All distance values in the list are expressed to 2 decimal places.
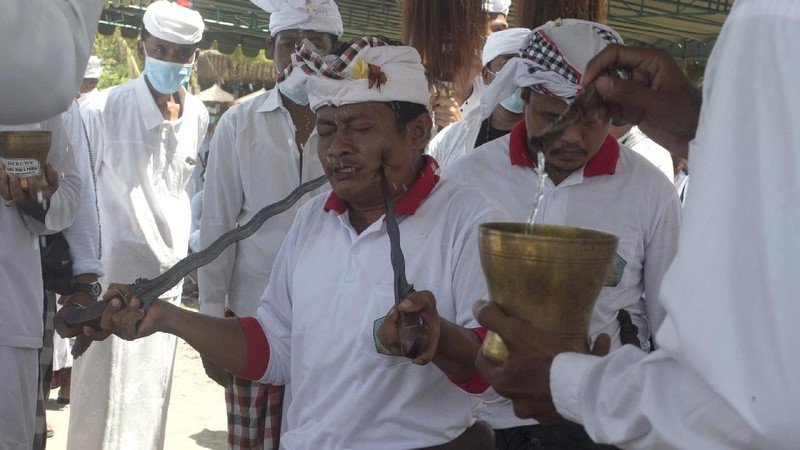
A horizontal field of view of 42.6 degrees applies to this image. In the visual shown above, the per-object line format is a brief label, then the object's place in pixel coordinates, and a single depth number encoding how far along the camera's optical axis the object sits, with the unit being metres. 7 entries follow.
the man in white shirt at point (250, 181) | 4.73
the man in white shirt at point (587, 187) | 3.56
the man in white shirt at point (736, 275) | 1.42
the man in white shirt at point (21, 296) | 3.91
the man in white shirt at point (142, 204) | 5.90
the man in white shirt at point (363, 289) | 2.76
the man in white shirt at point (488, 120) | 5.04
